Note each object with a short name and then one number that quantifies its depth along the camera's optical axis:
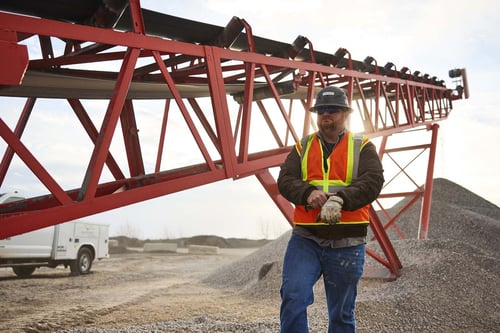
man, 2.85
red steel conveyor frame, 3.72
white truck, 10.91
